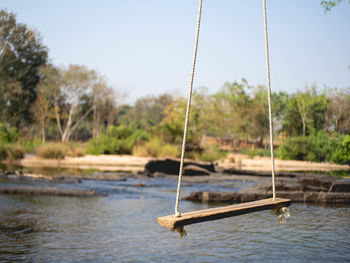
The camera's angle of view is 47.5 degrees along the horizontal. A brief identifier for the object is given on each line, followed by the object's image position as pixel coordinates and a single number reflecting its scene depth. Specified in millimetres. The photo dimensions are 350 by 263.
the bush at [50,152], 19219
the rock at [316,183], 8898
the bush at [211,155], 20812
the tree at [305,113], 27547
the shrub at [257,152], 25086
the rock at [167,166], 14680
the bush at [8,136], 21141
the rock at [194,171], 13805
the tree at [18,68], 31000
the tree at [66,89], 34469
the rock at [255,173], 13023
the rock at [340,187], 8742
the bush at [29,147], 19938
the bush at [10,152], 18547
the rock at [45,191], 8516
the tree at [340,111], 22275
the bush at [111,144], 21859
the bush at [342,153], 18672
